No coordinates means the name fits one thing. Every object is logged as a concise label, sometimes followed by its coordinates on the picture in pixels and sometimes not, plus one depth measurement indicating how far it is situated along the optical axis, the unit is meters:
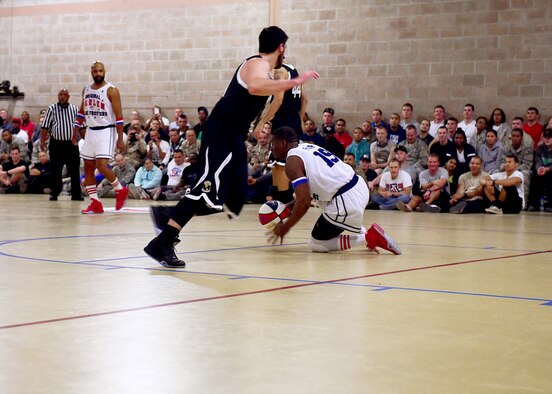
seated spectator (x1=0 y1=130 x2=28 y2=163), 21.02
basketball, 8.23
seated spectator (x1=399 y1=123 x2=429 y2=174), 16.62
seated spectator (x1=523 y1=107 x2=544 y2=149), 16.55
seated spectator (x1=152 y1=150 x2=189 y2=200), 18.21
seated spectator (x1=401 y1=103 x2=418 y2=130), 17.75
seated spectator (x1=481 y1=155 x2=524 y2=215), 14.86
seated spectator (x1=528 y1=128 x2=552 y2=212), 15.62
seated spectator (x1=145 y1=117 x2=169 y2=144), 19.91
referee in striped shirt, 16.31
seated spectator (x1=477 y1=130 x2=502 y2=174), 16.03
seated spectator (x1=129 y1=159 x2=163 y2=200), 18.11
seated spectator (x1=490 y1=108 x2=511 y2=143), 16.64
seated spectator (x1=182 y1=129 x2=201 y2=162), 18.80
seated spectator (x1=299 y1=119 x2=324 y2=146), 17.89
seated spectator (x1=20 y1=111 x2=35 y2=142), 22.44
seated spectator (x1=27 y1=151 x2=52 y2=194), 19.86
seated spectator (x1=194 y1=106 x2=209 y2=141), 19.89
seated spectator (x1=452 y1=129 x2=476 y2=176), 16.01
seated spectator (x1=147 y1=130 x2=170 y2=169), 19.22
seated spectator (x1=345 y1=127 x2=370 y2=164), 17.62
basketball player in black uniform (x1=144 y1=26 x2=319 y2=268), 6.06
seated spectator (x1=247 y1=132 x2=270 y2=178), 17.84
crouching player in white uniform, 7.10
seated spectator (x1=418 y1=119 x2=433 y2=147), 17.02
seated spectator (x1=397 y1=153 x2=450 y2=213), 15.27
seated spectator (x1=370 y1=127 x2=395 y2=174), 17.09
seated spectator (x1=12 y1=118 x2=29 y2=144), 21.94
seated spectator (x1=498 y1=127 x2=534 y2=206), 15.77
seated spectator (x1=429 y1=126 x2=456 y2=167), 16.12
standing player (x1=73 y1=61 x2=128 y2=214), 12.21
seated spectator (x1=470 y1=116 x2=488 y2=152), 16.45
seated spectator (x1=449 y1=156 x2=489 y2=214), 14.88
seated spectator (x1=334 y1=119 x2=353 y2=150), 18.50
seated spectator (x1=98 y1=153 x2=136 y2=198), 18.61
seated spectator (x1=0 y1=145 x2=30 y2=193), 19.94
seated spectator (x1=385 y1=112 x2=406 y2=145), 17.44
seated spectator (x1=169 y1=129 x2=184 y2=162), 19.52
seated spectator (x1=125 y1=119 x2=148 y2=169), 19.23
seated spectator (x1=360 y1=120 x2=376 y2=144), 17.86
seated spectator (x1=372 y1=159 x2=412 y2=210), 15.61
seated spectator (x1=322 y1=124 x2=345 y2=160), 17.48
